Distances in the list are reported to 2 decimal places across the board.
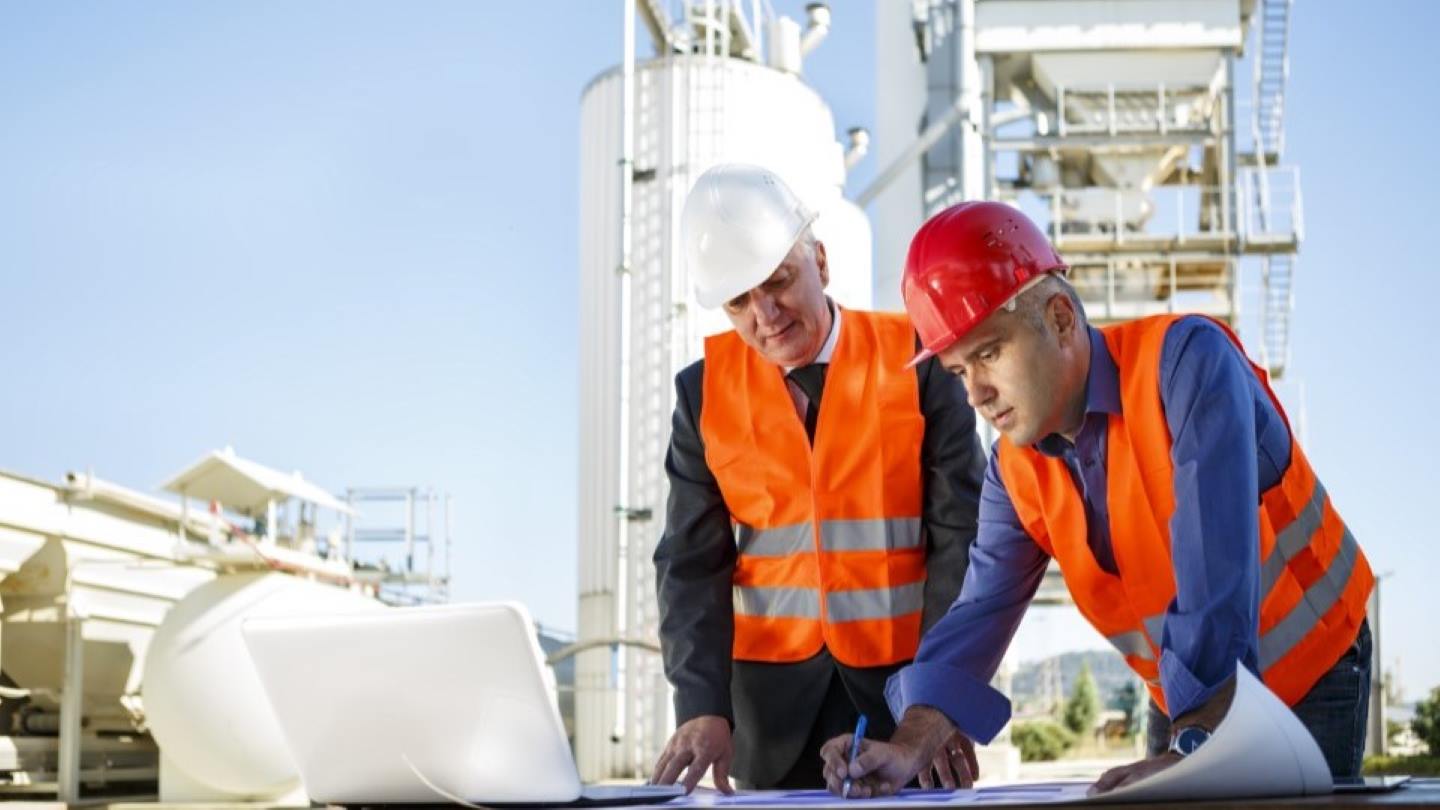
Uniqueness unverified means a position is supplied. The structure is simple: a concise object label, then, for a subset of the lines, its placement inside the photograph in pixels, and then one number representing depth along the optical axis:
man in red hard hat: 2.32
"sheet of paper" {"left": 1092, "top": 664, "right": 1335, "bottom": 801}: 1.81
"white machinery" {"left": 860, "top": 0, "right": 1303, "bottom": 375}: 19.59
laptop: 2.08
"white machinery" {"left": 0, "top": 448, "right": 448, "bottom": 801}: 8.84
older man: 3.46
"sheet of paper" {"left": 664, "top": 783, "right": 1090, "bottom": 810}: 1.93
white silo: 12.93
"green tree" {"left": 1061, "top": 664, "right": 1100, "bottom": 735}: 25.06
